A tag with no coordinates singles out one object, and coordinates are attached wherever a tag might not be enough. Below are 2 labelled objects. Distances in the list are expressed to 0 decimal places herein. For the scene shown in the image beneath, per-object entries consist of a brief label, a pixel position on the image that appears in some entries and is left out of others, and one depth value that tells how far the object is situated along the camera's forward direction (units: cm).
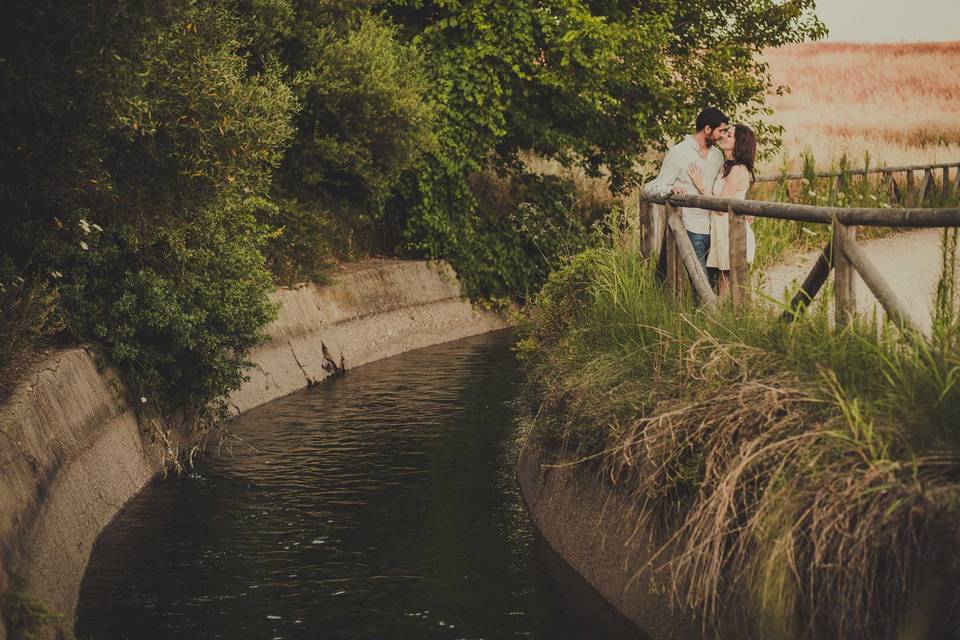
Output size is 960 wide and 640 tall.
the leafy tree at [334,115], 1816
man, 1063
